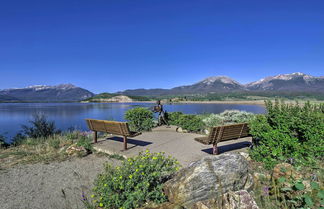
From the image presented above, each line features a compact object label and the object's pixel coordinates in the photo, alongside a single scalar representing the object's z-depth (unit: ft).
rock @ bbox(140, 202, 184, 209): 7.34
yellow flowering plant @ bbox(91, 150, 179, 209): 8.05
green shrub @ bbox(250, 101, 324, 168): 11.94
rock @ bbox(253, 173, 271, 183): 9.24
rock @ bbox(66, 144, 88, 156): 18.97
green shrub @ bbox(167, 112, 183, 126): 32.39
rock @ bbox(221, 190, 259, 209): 6.10
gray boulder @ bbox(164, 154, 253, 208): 7.51
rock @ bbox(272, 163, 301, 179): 8.87
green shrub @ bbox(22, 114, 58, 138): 30.58
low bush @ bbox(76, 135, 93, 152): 19.71
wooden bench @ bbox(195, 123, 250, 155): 15.30
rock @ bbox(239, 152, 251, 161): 14.32
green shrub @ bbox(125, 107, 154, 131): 30.12
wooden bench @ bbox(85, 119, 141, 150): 18.12
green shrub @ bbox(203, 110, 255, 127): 35.93
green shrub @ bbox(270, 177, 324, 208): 5.55
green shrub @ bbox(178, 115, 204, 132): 28.66
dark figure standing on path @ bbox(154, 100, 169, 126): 32.93
